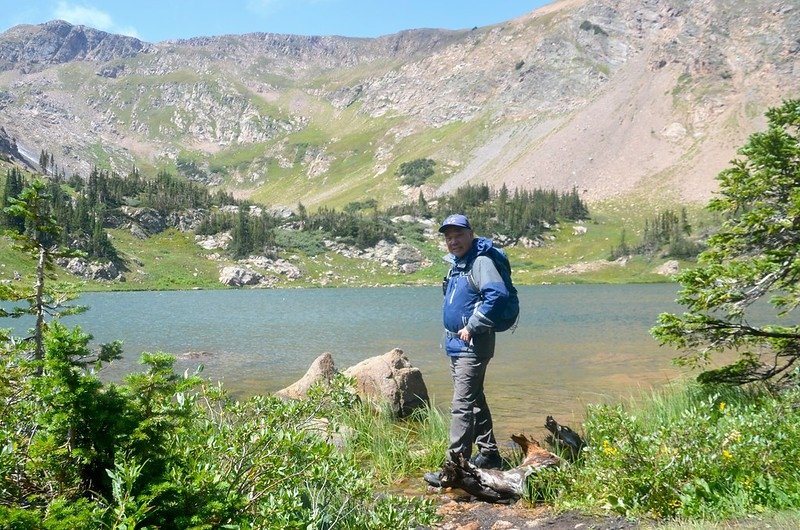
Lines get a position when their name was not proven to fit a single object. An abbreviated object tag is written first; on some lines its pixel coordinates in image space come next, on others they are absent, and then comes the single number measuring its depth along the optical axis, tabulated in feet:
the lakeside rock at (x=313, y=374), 48.93
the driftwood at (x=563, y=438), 26.11
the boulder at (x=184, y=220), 480.23
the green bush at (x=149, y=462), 11.68
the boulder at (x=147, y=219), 462.19
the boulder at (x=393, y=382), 42.34
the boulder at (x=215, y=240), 460.14
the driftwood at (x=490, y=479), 22.08
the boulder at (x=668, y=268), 420.97
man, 24.91
